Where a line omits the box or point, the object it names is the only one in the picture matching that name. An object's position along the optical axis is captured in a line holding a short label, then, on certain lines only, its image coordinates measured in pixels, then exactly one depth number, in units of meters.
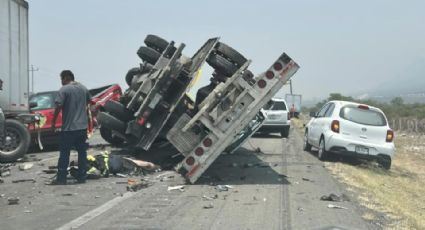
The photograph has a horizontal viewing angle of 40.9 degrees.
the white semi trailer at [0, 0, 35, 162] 12.75
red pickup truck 15.41
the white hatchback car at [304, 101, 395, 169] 14.63
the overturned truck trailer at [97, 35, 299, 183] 10.09
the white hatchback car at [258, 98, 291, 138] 24.34
